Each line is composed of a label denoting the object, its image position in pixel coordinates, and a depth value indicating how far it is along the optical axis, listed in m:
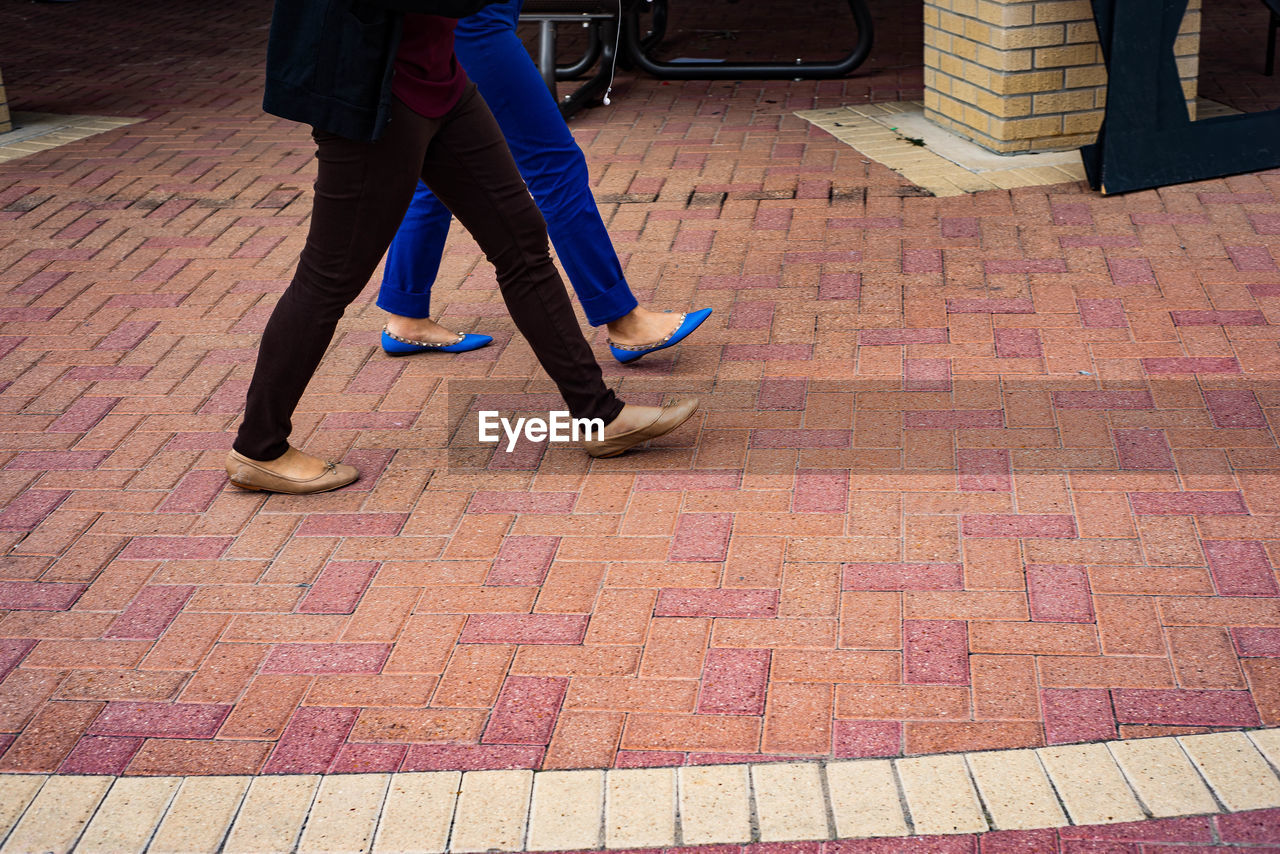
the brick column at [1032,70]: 5.58
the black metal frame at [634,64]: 6.95
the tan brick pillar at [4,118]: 7.13
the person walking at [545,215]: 3.61
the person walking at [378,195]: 2.85
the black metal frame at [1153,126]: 5.18
